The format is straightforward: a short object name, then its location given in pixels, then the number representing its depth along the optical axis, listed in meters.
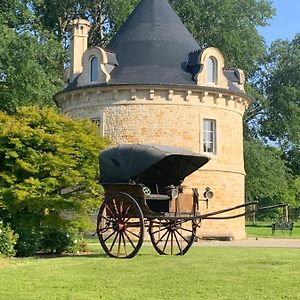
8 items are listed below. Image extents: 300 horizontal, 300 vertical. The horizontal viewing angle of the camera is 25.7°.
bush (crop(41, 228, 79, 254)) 18.64
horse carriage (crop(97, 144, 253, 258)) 15.98
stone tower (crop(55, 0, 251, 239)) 29.33
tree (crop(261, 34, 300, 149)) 46.03
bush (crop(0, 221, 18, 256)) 17.03
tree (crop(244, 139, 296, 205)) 41.53
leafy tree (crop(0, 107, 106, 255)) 18.77
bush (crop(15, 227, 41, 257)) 17.94
